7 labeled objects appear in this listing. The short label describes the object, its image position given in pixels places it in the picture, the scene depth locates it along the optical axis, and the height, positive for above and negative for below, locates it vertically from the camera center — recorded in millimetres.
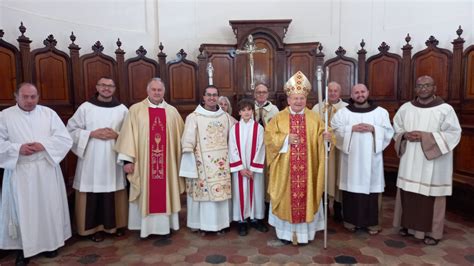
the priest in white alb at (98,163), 4383 -669
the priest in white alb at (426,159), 4102 -656
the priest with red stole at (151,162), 4332 -669
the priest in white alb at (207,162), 4410 -677
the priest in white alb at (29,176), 3713 -712
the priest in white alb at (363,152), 4406 -583
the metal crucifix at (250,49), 5297 +983
